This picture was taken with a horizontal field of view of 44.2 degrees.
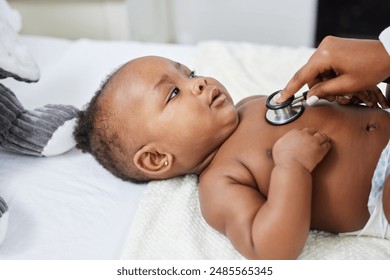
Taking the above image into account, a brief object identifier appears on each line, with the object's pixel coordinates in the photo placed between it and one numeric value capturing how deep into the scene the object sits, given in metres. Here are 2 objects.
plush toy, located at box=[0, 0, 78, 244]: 1.08
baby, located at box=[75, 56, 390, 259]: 0.79
